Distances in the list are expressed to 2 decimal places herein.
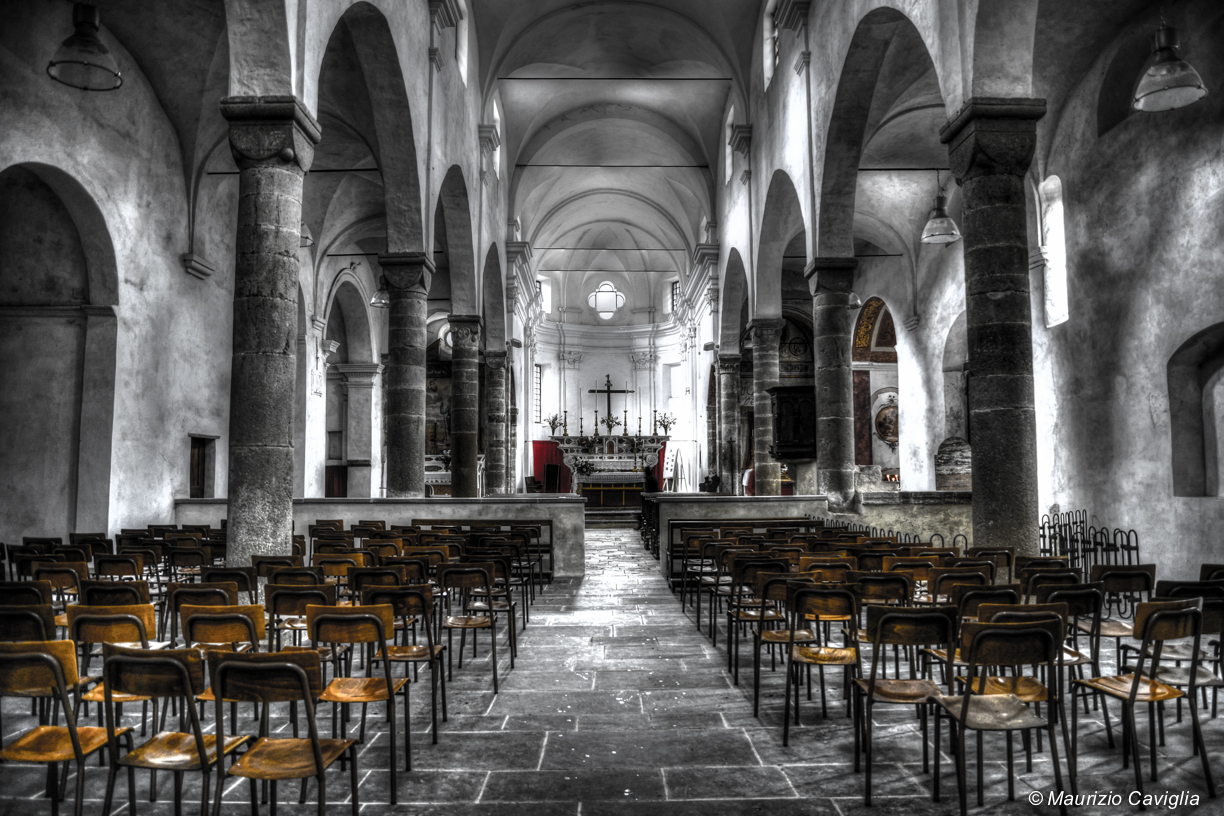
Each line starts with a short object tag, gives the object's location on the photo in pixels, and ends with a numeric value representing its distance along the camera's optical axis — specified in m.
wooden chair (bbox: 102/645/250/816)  3.05
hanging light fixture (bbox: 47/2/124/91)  7.57
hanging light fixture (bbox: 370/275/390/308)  17.43
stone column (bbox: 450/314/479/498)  18.20
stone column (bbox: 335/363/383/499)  26.11
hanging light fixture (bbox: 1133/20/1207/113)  7.35
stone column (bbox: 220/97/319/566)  7.45
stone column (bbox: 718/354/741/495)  23.31
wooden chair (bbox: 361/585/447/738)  4.78
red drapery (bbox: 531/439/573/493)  35.72
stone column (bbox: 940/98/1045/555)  7.74
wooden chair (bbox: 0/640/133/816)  3.08
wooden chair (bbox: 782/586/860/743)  4.64
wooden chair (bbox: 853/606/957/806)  3.96
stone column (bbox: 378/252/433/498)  13.54
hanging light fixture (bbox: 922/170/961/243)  13.16
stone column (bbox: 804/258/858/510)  13.91
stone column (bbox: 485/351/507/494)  23.78
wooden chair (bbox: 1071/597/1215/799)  3.76
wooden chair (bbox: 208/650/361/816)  3.04
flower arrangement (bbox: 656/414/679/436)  33.62
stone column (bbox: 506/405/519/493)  26.75
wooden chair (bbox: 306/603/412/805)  3.97
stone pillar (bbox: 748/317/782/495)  18.81
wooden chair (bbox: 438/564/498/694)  5.95
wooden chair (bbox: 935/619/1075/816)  3.49
